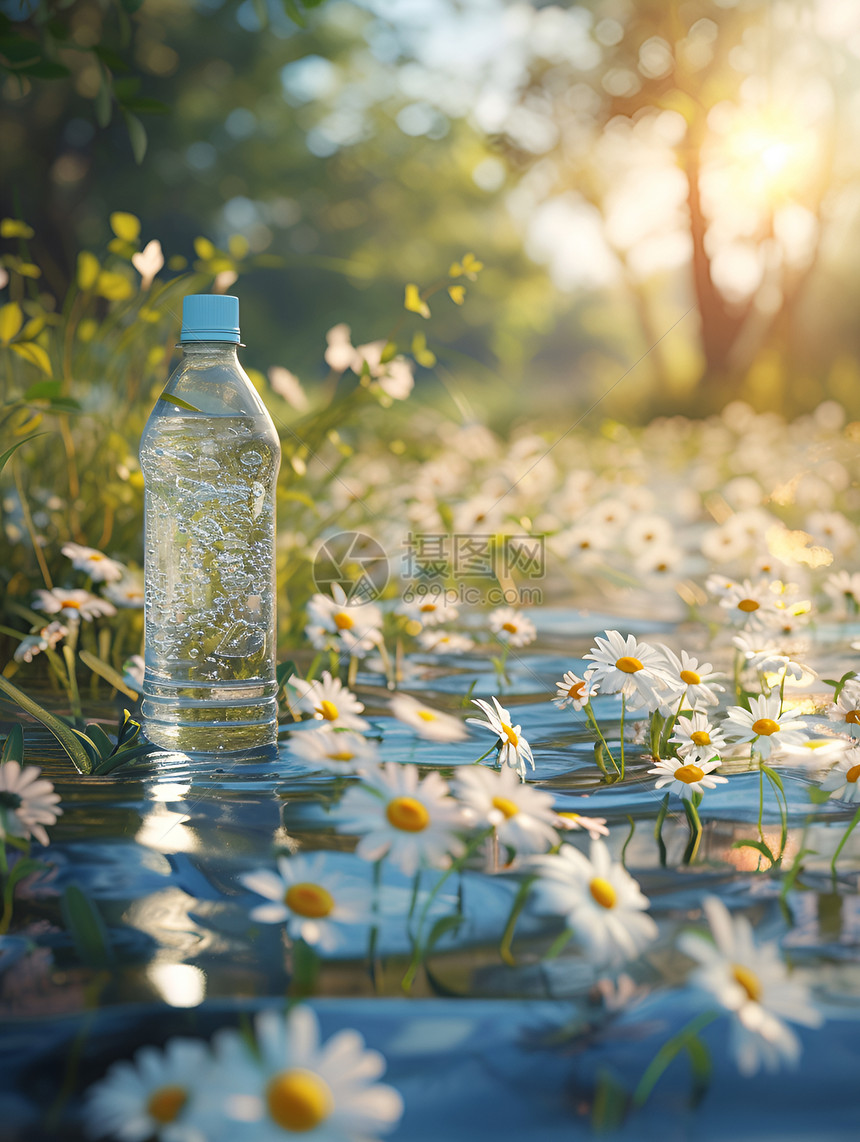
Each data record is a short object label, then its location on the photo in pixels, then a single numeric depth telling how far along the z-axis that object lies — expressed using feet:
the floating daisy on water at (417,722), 2.15
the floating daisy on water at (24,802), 2.11
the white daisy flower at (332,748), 2.08
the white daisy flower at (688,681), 2.52
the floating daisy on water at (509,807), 2.04
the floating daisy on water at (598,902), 1.95
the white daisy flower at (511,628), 3.06
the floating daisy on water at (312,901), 1.95
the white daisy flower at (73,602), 2.88
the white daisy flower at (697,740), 2.46
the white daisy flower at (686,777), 2.38
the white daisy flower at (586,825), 2.23
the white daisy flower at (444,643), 3.18
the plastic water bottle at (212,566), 2.75
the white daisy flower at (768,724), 2.42
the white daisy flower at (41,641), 2.79
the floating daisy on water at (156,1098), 1.60
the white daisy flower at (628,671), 2.49
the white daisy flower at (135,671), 2.82
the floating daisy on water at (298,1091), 1.53
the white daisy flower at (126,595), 3.07
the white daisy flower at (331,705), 2.47
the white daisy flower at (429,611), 3.20
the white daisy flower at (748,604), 2.92
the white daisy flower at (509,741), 2.39
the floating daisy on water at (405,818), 1.99
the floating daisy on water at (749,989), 1.72
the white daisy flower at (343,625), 2.93
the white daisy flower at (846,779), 2.36
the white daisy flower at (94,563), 2.97
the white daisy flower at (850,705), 2.42
